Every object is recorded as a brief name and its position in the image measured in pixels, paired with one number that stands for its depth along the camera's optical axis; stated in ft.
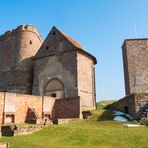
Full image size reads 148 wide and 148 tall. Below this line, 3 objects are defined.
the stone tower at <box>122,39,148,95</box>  71.69
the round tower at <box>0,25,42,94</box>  78.99
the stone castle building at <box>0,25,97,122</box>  68.54
